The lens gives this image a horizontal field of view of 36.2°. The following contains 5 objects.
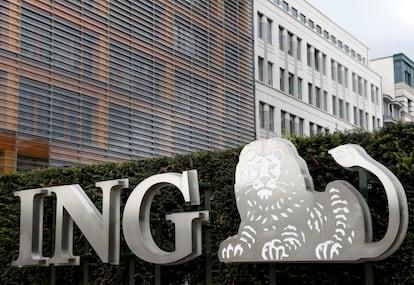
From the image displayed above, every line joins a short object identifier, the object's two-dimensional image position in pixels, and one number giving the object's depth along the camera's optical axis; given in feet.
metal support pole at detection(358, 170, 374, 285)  28.68
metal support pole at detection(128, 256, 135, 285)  36.19
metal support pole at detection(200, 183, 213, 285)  33.83
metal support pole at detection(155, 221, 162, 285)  35.17
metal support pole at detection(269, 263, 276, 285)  31.01
